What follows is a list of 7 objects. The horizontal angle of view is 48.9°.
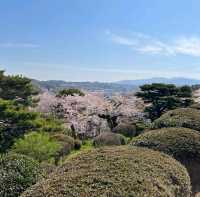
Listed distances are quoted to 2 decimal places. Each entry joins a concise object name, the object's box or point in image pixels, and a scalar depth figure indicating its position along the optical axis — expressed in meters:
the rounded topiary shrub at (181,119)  6.25
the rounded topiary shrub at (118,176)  2.84
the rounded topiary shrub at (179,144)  5.10
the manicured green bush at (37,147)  9.50
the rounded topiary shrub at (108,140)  13.02
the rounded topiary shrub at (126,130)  16.81
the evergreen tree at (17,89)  16.83
